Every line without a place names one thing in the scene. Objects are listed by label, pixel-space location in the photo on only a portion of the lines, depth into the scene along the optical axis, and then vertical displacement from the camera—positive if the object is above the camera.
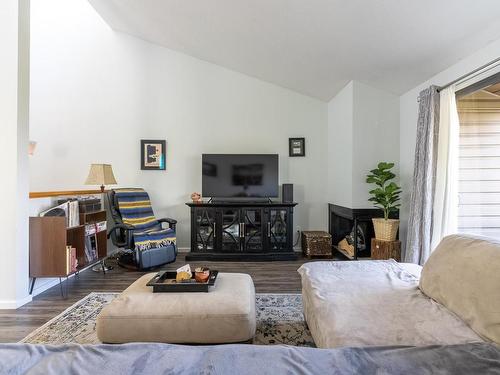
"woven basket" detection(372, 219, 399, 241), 3.01 -0.48
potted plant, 3.02 -0.15
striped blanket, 3.31 -0.49
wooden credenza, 2.54 -0.61
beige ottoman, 1.48 -0.77
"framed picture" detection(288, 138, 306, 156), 4.30 +0.64
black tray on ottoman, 1.72 -0.66
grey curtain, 2.64 +0.09
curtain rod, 2.09 +0.99
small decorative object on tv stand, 3.95 -0.19
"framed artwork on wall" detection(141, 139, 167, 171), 4.19 +0.49
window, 2.30 +0.26
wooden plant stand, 3.02 -0.72
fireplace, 3.40 -0.59
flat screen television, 4.00 +0.19
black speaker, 3.98 -0.11
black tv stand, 3.81 -0.63
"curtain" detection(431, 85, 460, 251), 2.53 +0.19
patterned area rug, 1.84 -1.07
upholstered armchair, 3.24 -0.77
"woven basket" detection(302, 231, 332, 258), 3.87 -0.86
